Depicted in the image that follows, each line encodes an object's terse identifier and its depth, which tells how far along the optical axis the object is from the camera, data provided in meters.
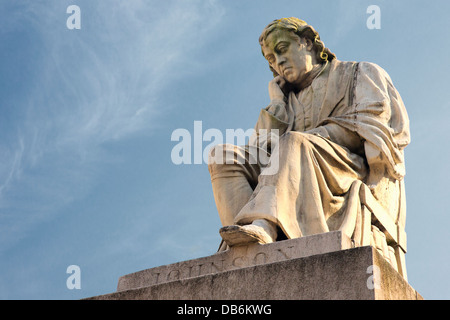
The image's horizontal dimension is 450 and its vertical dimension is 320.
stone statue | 6.72
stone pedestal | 5.03
